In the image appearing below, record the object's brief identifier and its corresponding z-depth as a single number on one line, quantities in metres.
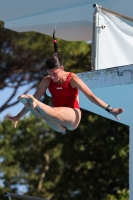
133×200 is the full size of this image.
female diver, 13.84
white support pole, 22.89
